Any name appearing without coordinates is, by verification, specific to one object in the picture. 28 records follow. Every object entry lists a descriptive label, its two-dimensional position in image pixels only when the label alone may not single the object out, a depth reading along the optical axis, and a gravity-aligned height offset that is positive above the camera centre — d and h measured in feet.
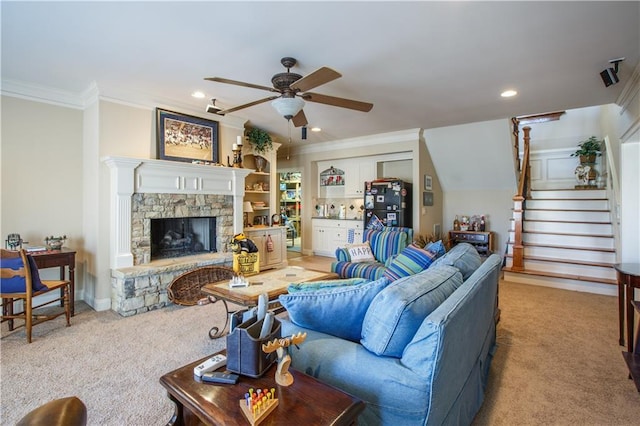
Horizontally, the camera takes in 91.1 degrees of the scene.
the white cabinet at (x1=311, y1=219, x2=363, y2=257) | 21.13 -1.59
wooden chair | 8.87 -2.02
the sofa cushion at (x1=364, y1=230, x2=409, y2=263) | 13.34 -1.39
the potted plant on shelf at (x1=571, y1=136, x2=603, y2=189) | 19.74 +3.17
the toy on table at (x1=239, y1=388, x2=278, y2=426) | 3.20 -2.04
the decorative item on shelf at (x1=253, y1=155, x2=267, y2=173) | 18.20 +2.81
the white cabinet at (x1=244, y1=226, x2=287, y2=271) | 17.60 -1.90
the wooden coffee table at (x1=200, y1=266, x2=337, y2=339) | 8.25 -2.18
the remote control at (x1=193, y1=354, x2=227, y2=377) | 3.96 -2.01
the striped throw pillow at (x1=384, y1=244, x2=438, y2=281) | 8.87 -1.48
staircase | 14.79 -1.62
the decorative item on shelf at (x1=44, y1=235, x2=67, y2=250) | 11.21 -1.15
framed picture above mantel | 13.23 +3.30
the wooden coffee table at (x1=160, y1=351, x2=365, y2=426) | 3.27 -2.13
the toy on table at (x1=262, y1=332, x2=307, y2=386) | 3.81 -1.85
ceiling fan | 8.02 +3.23
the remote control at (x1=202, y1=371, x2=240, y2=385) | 3.81 -2.05
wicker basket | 11.96 -2.85
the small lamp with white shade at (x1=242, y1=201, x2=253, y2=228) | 17.80 +0.18
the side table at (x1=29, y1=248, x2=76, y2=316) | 10.30 -1.66
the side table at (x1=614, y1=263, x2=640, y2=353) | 7.87 -1.88
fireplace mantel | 11.84 +1.18
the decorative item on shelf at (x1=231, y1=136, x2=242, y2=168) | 15.18 +2.88
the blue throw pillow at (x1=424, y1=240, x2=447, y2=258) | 9.61 -1.17
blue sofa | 4.02 -2.03
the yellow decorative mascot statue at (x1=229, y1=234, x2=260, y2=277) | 10.28 -1.50
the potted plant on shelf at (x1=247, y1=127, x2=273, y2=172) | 17.26 +3.84
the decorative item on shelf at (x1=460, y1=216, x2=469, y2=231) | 20.56 -0.83
